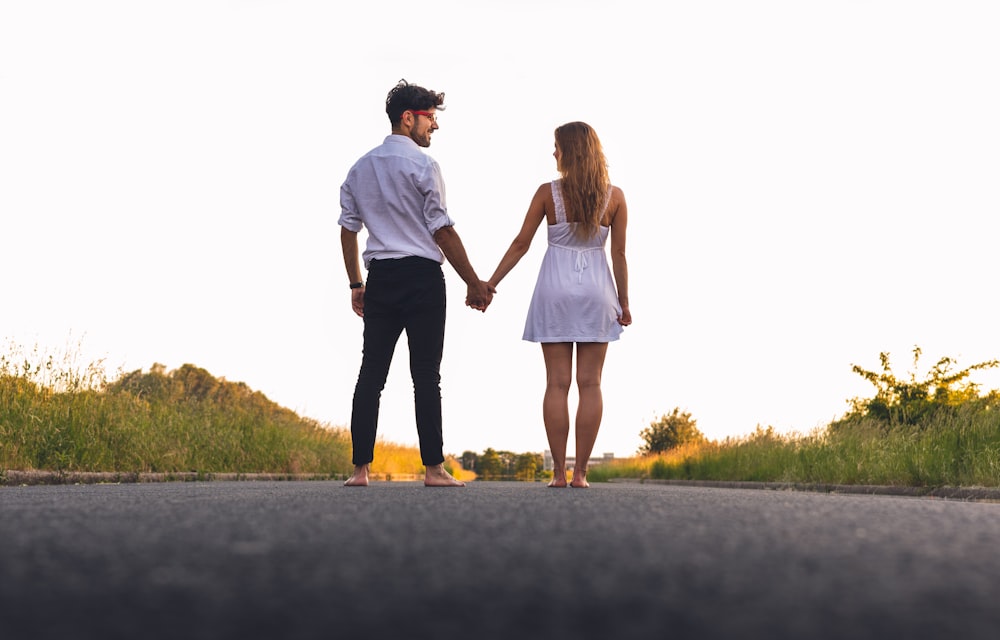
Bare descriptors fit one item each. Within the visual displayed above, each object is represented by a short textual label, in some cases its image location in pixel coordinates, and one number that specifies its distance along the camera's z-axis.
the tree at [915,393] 20.43
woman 7.33
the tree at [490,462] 69.14
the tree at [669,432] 30.31
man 6.91
